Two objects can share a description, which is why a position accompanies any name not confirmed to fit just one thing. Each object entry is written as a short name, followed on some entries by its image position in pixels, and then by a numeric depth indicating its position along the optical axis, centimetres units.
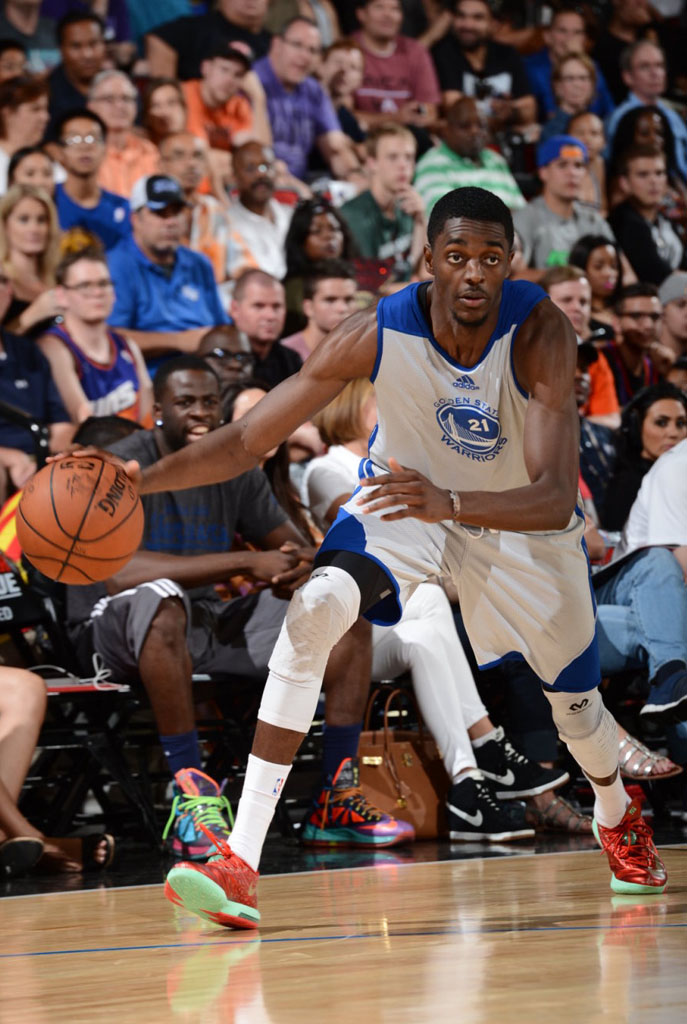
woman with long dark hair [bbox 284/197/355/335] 1509
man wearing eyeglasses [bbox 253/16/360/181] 1769
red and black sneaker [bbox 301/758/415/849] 891
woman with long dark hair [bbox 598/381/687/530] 1209
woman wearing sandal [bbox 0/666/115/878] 784
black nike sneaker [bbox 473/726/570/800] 948
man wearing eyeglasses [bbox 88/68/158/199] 1541
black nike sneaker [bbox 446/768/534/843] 902
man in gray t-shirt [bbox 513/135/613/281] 1769
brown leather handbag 938
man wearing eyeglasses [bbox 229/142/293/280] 1584
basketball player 594
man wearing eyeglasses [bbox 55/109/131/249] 1447
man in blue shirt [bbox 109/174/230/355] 1413
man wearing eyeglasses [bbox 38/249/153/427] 1235
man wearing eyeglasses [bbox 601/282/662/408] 1580
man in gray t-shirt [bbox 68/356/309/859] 862
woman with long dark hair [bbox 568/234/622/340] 1698
